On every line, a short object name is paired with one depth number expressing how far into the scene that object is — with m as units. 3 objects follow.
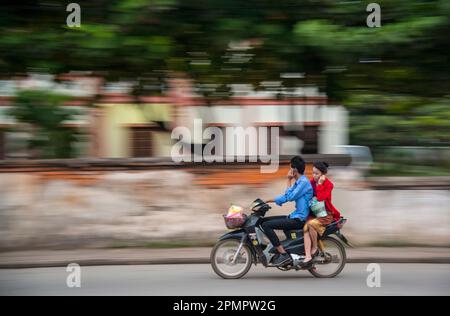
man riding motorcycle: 8.95
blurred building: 9.91
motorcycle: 9.45
